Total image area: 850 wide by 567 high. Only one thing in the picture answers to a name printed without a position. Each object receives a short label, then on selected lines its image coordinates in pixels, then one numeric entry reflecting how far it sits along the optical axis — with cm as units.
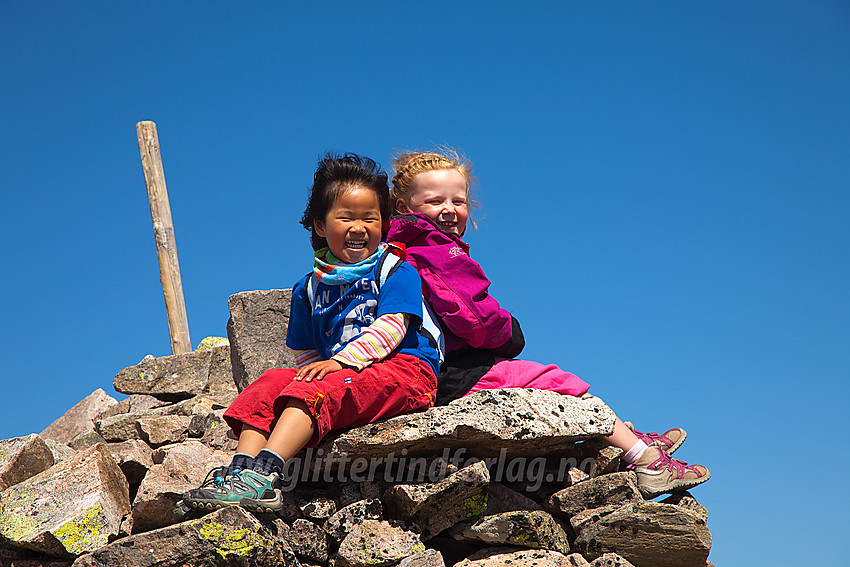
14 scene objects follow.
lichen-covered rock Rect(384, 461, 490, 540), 459
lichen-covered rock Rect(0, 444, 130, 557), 475
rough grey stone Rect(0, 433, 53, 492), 587
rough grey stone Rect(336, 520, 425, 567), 445
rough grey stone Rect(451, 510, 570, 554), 472
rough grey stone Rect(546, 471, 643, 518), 504
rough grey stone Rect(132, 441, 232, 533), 473
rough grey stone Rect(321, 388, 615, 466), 455
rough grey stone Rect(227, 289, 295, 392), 781
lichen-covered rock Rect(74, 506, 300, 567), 413
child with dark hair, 422
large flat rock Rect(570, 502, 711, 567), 488
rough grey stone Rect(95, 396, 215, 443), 740
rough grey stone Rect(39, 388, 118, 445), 898
